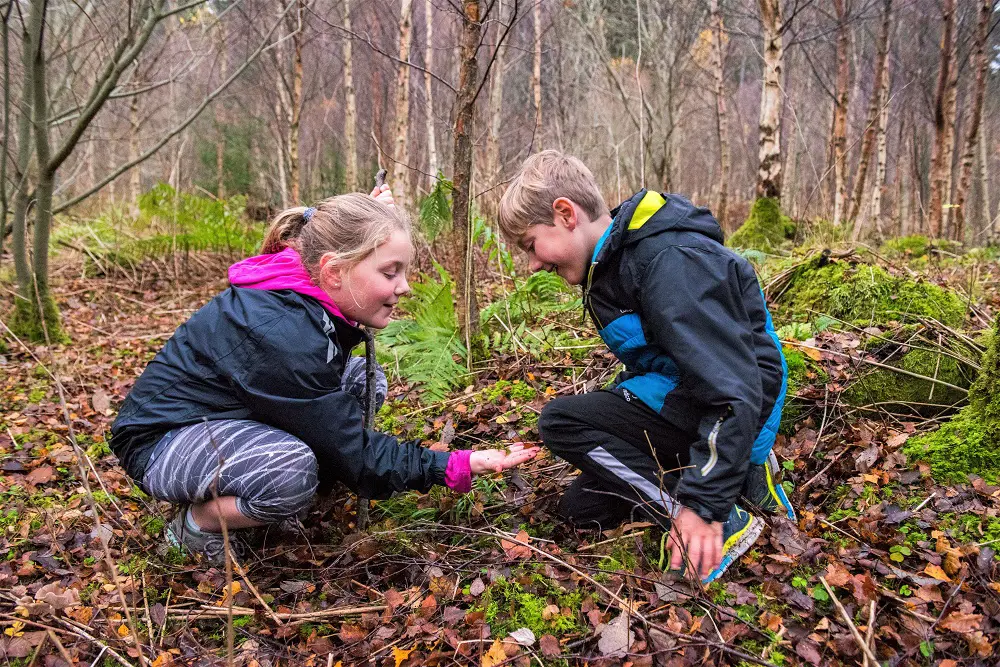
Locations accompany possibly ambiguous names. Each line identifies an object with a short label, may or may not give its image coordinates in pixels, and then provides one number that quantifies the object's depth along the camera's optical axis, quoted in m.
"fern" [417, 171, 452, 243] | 3.46
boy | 1.89
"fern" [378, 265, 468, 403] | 3.54
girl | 2.16
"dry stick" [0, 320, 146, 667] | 1.20
